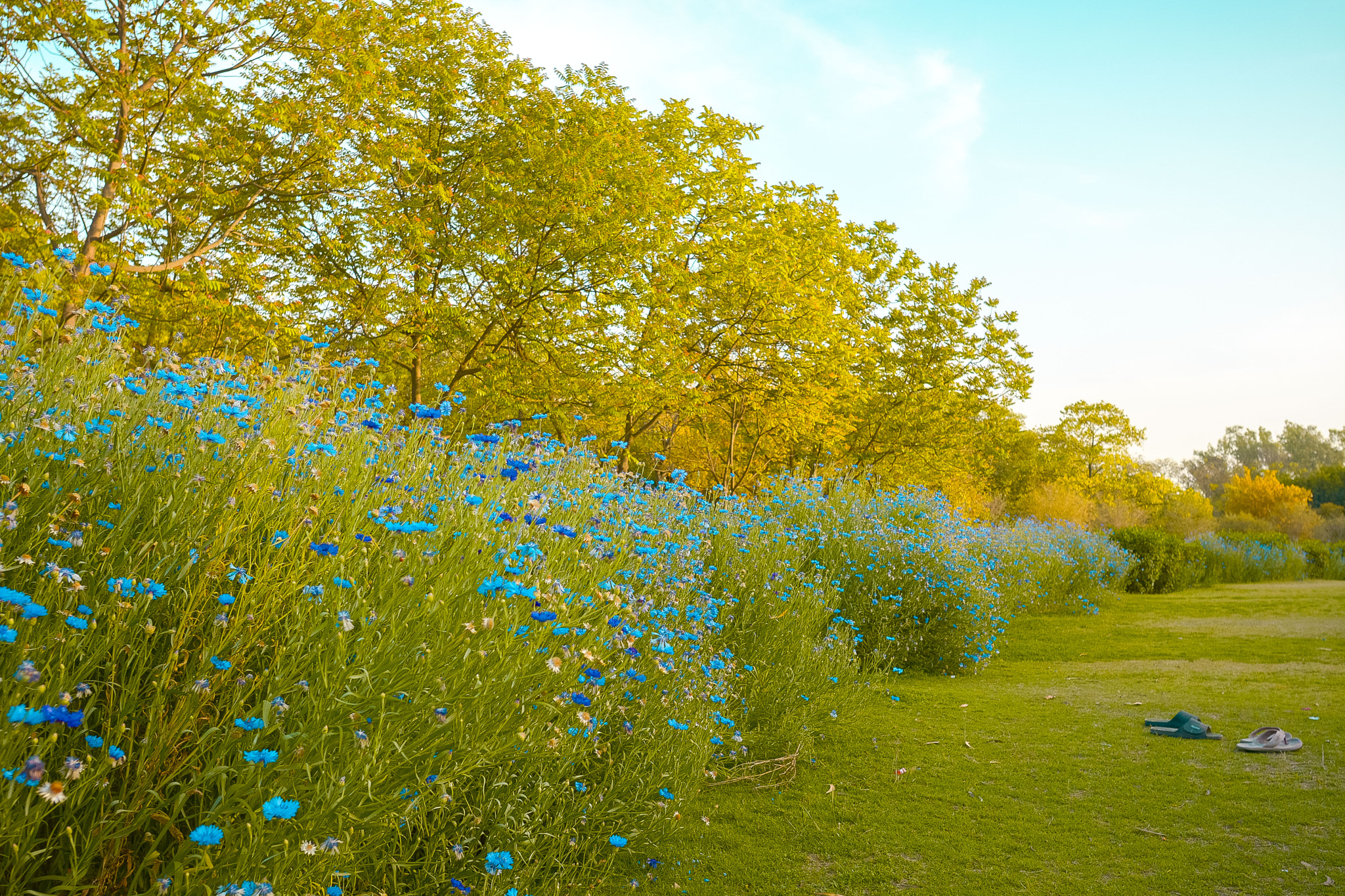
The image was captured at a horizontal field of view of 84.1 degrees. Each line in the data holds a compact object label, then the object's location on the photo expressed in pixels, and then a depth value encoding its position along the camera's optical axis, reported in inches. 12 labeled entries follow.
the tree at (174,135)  376.8
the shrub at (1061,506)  1184.8
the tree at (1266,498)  1360.7
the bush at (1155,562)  657.0
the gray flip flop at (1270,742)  194.4
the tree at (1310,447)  2480.3
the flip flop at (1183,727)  209.5
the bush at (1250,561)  749.3
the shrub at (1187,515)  1221.1
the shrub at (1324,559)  811.4
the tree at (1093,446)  1400.1
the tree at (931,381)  910.4
